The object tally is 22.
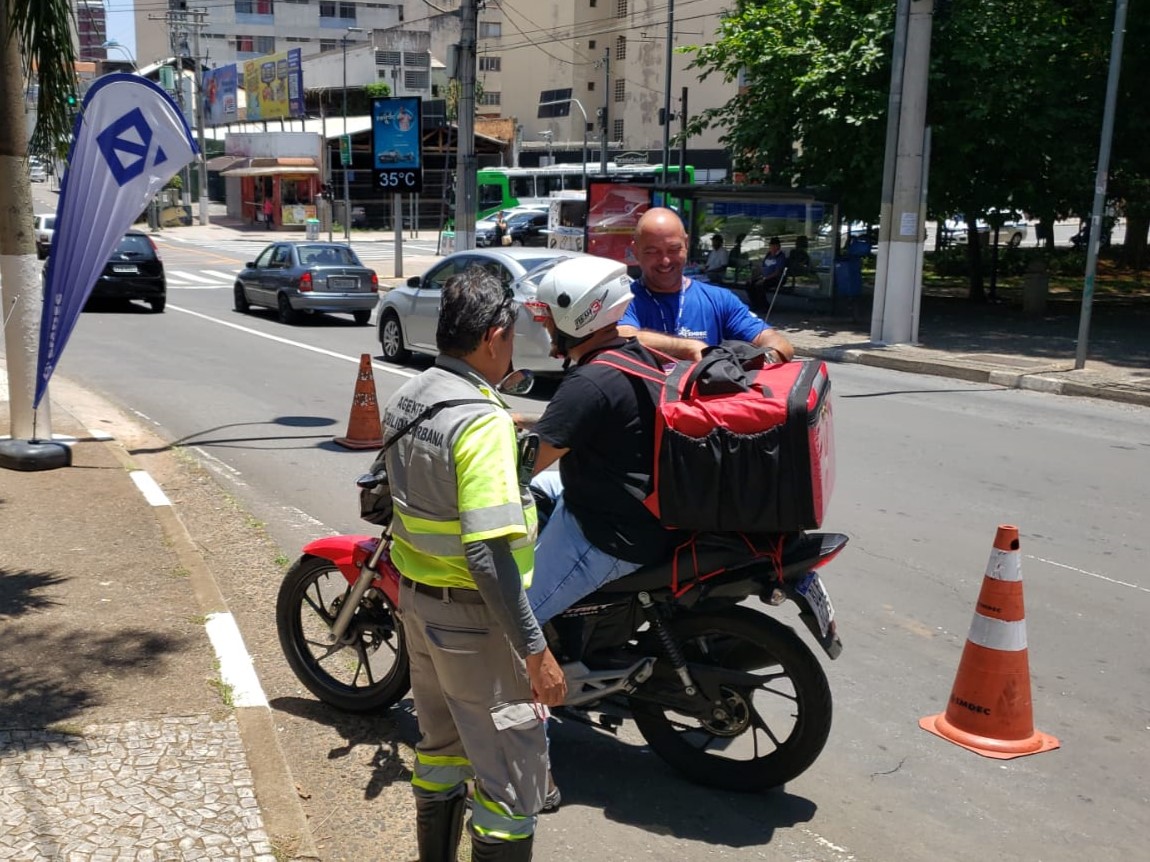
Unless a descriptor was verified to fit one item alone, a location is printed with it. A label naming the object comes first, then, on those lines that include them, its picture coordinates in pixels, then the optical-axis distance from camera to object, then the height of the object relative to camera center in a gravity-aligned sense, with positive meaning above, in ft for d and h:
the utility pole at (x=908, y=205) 55.72 -0.71
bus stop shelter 73.97 -2.53
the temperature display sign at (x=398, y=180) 88.74 +0.00
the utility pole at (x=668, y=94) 110.26 +9.68
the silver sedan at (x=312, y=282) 67.26 -5.77
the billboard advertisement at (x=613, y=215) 78.18 -1.98
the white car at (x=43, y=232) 102.99 -5.10
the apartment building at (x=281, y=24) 299.38 +37.90
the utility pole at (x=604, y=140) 145.85 +5.22
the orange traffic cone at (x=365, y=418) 32.80 -6.44
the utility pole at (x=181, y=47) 196.24 +21.34
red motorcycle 13.08 -5.12
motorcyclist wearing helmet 12.14 -2.67
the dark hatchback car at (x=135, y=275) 71.41 -5.87
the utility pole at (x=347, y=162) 127.48 +1.75
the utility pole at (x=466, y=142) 80.74 +2.69
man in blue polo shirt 16.76 -1.63
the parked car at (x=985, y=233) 112.70 -4.47
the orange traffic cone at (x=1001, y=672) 15.05 -5.89
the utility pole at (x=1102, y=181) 45.78 +0.49
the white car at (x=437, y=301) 42.57 -4.98
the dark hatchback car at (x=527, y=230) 153.28 -5.93
